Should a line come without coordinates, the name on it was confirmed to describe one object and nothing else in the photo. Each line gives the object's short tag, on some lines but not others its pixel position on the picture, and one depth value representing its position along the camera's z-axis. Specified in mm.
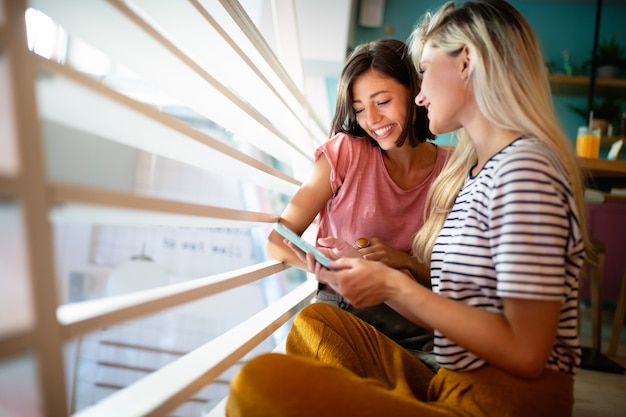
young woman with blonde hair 687
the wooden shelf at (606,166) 2258
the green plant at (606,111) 4133
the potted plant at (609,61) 4102
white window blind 426
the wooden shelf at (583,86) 4004
